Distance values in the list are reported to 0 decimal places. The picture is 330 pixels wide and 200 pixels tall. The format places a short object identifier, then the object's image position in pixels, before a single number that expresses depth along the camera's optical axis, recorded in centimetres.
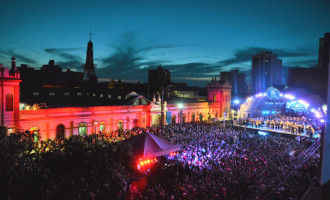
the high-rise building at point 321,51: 4970
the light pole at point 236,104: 4283
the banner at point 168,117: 3105
